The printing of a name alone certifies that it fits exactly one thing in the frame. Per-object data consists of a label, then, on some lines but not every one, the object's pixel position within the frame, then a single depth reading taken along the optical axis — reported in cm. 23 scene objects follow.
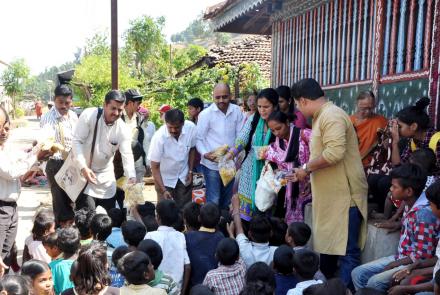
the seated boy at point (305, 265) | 315
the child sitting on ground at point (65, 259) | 351
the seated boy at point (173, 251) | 363
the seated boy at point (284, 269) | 337
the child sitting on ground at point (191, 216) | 398
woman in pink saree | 435
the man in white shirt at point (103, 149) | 469
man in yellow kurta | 371
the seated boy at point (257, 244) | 372
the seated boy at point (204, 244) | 373
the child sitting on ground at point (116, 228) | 409
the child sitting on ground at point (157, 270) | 322
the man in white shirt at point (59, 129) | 504
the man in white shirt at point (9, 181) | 381
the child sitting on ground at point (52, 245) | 390
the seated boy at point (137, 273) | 290
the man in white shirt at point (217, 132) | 539
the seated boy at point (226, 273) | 332
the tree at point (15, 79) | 4170
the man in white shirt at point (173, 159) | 517
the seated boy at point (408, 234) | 318
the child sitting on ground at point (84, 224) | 435
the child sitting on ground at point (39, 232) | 416
